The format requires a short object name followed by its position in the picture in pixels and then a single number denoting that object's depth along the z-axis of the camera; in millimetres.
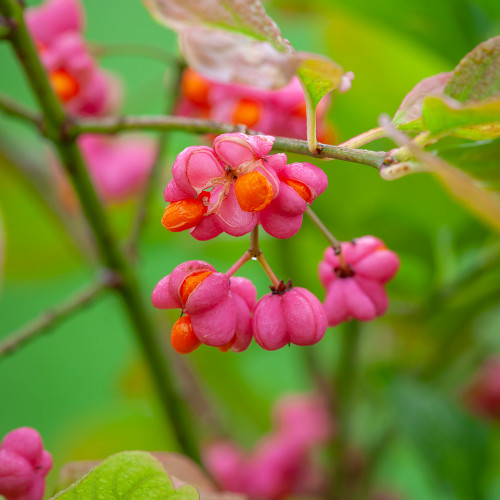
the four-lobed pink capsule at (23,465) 434
